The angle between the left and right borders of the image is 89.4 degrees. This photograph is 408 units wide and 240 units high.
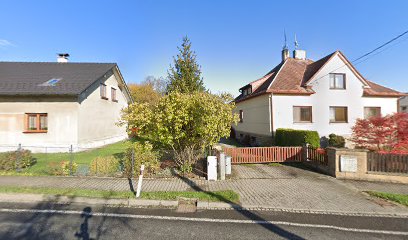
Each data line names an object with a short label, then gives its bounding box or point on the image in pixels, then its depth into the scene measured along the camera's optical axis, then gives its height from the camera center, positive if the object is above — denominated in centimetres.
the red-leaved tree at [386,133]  966 -53
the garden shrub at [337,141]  1543 -138
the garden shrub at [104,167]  883 -183
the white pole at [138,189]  650 -207
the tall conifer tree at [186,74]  1712 +422
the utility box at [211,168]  840 -181
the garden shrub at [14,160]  905 -157
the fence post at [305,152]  1123 -161
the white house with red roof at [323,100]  1620 +187
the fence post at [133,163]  854 -162
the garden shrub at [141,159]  874 -149
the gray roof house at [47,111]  1388 +95
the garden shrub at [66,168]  880 -186
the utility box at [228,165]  897 -182
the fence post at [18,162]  923 -165
